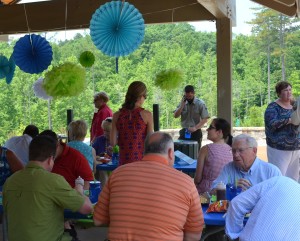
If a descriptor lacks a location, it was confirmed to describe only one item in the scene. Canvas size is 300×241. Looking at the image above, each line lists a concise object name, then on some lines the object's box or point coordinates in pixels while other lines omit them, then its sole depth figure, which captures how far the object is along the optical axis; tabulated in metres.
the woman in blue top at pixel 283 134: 5.46
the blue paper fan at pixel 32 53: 6.18
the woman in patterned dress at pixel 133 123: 4.72
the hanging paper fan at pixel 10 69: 7.32
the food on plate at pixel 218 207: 3.20
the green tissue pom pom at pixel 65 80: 5.67
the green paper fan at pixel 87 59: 6.86
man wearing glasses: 3.44
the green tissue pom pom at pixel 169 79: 7.04
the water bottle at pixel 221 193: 3.34
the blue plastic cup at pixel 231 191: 3.31
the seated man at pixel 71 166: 3.97
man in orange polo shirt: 2.51
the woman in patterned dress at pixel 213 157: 4.13
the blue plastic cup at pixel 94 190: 3.57
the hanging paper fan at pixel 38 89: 7.96
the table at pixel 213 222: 3.06
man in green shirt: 2.92
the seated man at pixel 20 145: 5.14
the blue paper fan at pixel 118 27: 5.28
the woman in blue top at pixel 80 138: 4.93
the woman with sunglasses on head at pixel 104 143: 5.95
